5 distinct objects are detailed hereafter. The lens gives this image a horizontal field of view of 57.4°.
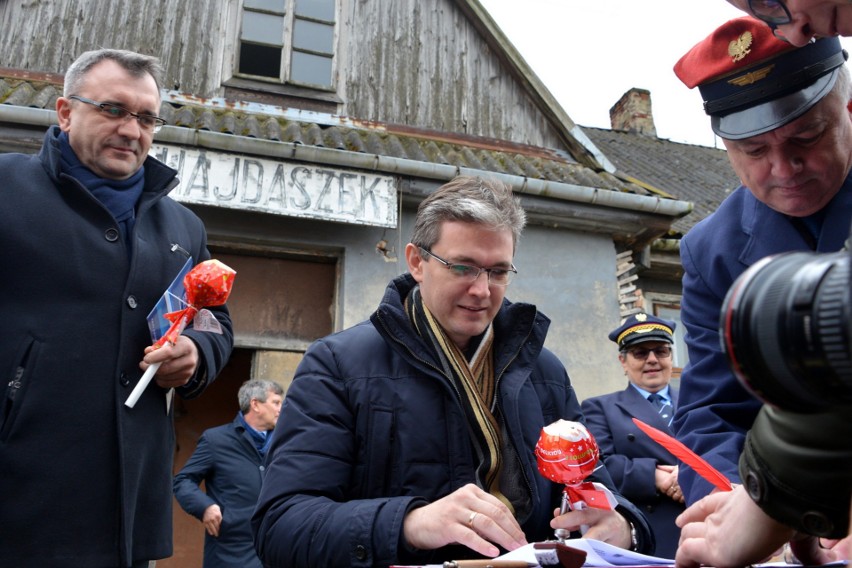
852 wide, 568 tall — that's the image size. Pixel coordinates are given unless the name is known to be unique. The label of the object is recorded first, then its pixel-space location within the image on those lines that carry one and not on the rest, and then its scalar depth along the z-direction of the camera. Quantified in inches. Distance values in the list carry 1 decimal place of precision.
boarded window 256.4
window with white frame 308.3
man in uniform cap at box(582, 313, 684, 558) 153.9
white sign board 239.6
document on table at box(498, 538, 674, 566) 57.5
